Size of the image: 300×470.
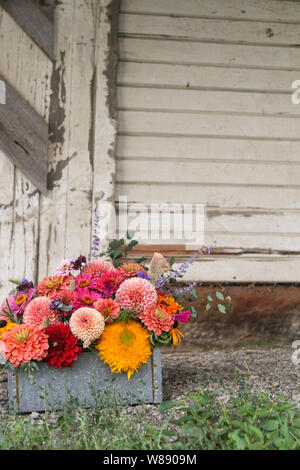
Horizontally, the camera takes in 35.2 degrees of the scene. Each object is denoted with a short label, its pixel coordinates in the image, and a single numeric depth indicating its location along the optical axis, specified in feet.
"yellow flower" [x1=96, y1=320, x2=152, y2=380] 6.62
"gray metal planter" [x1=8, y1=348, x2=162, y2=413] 6.67
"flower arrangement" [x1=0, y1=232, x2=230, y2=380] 6.57
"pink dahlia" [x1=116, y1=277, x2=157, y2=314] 6.89
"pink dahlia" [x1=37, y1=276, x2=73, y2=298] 7.33
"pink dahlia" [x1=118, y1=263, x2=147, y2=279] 7.52
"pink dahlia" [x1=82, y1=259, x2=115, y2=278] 7.64
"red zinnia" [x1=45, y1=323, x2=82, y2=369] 6.59
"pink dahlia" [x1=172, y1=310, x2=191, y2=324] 7.17
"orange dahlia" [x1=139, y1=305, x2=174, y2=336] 6.78
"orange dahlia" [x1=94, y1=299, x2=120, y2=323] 6.84
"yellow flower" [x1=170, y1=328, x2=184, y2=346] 7.05
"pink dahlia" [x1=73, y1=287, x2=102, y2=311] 7.00
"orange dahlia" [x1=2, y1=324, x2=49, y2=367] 6.43
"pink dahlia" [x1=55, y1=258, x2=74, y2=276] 7.52
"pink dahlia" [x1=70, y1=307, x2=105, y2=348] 6.55
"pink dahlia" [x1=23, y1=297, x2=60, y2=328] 6.82
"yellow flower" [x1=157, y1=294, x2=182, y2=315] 7.18
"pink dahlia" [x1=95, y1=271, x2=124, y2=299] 7.16
